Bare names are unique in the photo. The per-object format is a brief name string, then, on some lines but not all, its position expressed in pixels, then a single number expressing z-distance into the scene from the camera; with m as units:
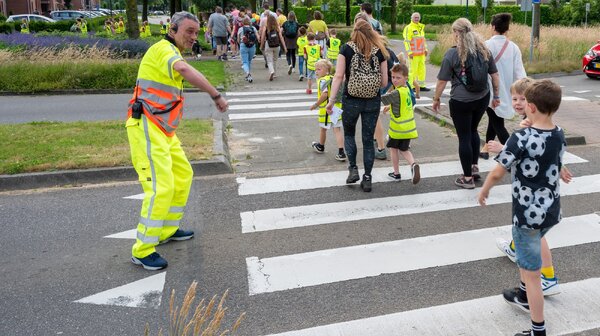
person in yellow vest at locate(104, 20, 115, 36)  32.81
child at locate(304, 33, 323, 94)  15.03
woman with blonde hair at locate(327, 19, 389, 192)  6.73
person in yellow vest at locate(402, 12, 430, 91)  13.52
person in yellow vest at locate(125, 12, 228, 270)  4.96
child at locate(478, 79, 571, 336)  3.63
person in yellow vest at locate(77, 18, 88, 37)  32.62
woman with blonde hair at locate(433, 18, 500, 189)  6.66
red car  17.06
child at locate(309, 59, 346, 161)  7.96
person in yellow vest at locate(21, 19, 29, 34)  32.24
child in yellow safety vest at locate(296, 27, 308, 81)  16.81
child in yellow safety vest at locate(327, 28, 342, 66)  15.64
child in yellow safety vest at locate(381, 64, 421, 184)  7.17
